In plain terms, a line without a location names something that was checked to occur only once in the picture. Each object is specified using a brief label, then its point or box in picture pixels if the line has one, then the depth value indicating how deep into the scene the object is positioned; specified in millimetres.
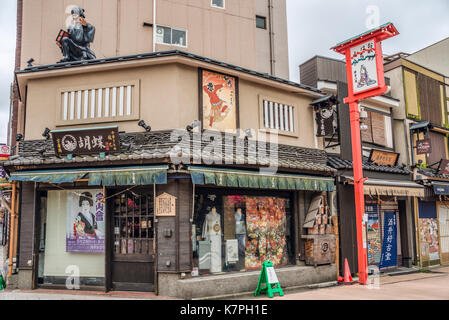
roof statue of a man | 12516
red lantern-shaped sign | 12102
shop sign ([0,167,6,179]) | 13423
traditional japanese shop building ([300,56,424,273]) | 14047
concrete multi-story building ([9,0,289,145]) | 14914
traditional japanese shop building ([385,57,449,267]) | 17250
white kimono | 11203
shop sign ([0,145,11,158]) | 13093
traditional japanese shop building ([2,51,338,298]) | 10328
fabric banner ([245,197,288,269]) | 12156
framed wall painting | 11492
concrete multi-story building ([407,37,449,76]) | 23547
